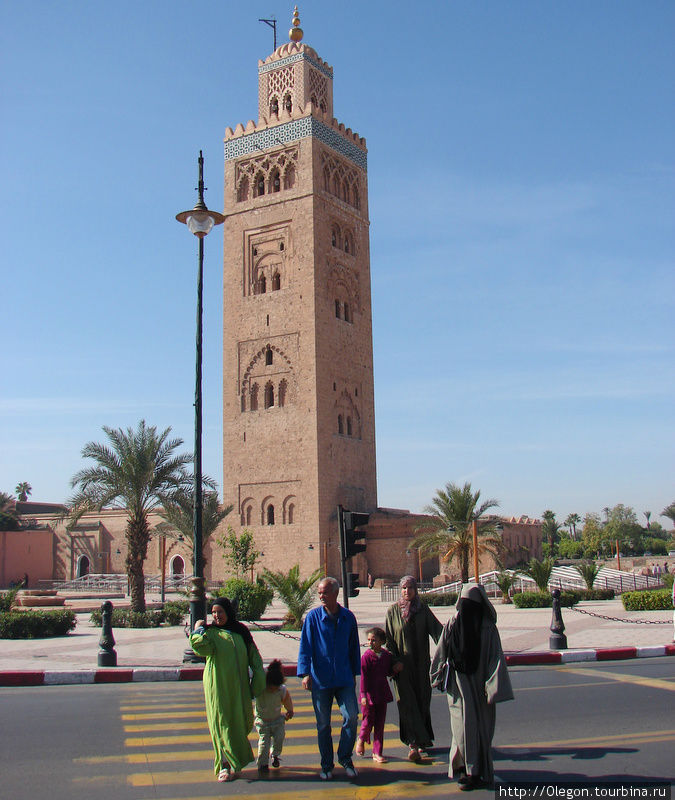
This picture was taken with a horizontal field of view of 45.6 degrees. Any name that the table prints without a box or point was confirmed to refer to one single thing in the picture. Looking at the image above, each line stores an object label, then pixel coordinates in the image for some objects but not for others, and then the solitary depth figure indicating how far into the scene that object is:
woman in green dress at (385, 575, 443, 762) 5.71
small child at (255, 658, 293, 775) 5.54
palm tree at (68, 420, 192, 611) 19.97
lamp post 10.48
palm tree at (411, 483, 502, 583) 26.56
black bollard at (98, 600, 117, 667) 10.79
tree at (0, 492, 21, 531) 45.24
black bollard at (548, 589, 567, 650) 11.59
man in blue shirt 5.42
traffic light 11.16
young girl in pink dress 5.79
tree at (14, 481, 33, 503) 75.50
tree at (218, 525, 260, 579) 24.92
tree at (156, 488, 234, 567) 21.33
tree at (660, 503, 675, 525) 95.19
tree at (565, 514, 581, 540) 105.62
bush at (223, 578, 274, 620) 17.28
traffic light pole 11.06
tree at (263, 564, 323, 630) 15.79
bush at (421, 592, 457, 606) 20.89
